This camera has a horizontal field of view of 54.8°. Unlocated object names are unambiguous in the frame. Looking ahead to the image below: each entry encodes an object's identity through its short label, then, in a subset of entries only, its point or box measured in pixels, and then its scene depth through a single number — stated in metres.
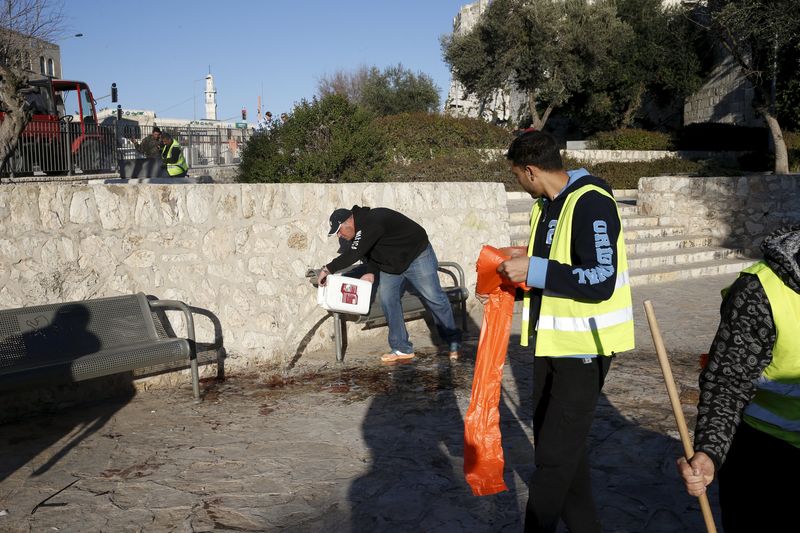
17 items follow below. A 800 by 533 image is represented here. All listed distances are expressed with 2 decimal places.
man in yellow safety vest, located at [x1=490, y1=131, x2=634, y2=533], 2.87
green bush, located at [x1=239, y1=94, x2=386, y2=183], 11.30
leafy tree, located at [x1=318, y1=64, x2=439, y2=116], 42.69
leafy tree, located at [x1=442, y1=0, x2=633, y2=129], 29.86
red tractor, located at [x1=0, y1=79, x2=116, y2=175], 19.95
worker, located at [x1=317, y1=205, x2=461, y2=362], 6.50
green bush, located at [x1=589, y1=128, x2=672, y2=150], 28.42
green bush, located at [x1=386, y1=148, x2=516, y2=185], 16.67
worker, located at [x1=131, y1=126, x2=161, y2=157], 15.90
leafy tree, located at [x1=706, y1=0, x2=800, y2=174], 16.47
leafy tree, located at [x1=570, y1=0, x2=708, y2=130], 32.03
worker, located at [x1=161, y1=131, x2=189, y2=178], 13.15
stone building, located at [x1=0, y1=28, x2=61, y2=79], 18.25
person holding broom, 2.09
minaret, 141.64
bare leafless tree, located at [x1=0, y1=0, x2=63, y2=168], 11.11
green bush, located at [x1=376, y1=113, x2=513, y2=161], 18.81
